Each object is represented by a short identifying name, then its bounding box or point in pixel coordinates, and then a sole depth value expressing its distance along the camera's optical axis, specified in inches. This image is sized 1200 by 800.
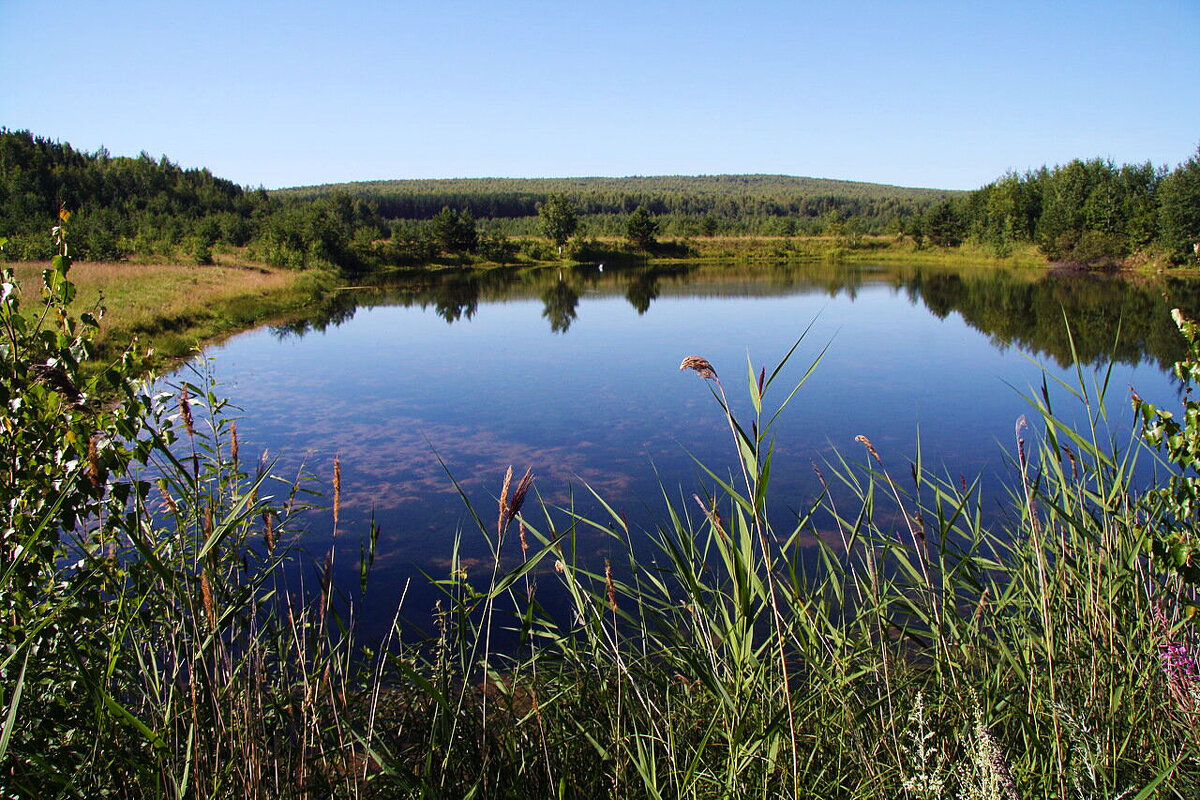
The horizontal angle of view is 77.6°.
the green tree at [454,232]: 1925.4
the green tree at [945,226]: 2014.0
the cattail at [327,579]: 64.9
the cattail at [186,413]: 74.8
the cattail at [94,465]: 66.3
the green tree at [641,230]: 2181.3
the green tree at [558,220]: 2124.8
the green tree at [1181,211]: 1139.3
